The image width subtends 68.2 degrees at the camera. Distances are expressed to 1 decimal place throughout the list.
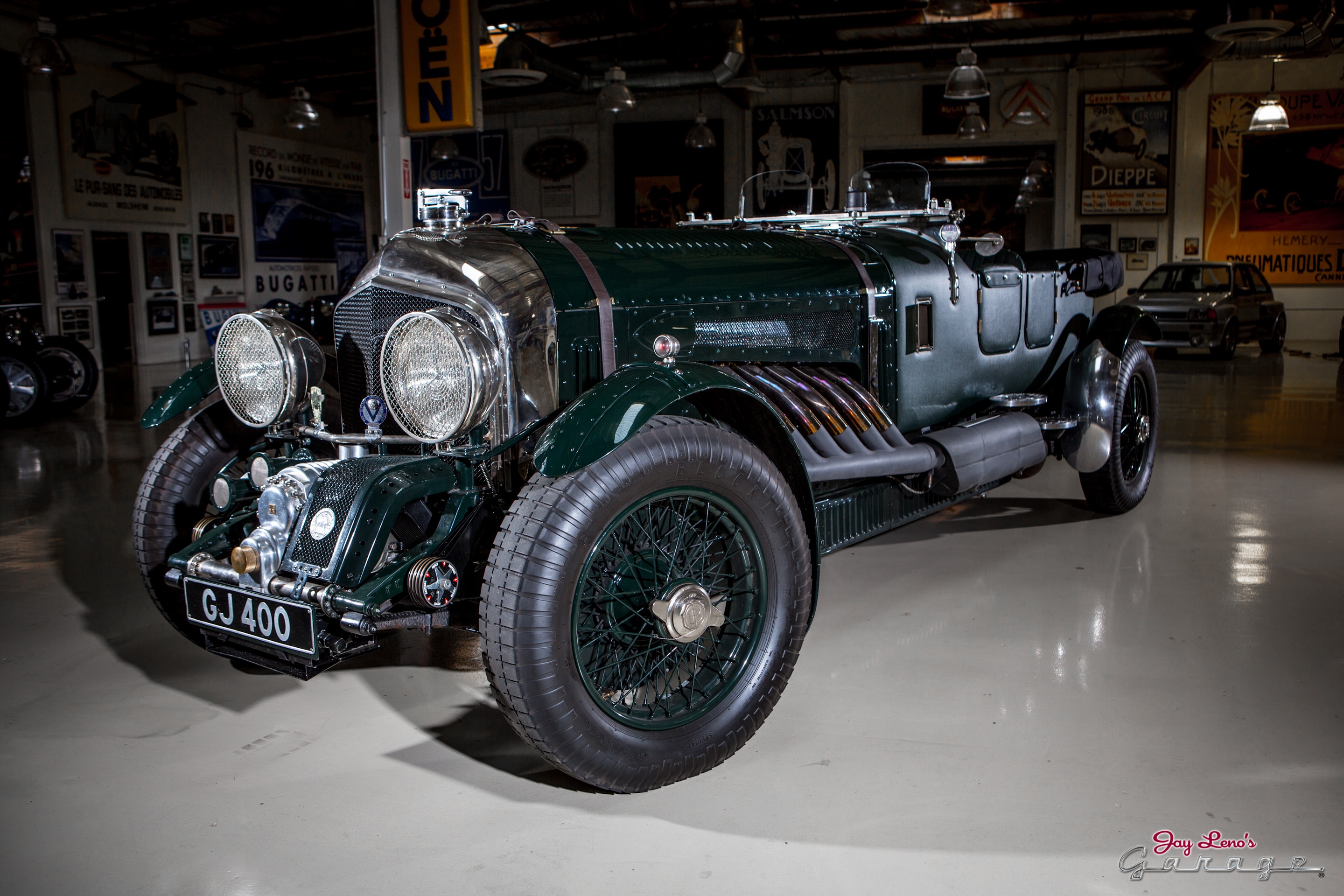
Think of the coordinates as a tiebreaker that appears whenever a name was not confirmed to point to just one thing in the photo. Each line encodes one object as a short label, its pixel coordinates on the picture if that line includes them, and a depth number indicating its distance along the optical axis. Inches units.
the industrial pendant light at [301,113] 542.6
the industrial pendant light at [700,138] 609.3
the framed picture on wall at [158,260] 585.0
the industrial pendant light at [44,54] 383.2
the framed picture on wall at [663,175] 702.5
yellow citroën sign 238.8
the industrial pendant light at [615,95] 463.8
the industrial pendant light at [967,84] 432.8
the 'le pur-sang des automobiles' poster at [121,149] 525.0
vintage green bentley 78.7
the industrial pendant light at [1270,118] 494.6
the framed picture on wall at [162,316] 585.0
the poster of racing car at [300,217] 674.8
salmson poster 681.0
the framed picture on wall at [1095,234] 648.4
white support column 241.9
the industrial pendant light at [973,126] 573.0
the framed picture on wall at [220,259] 634.2
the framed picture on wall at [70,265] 517.3
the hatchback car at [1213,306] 478.3
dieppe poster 629.6
